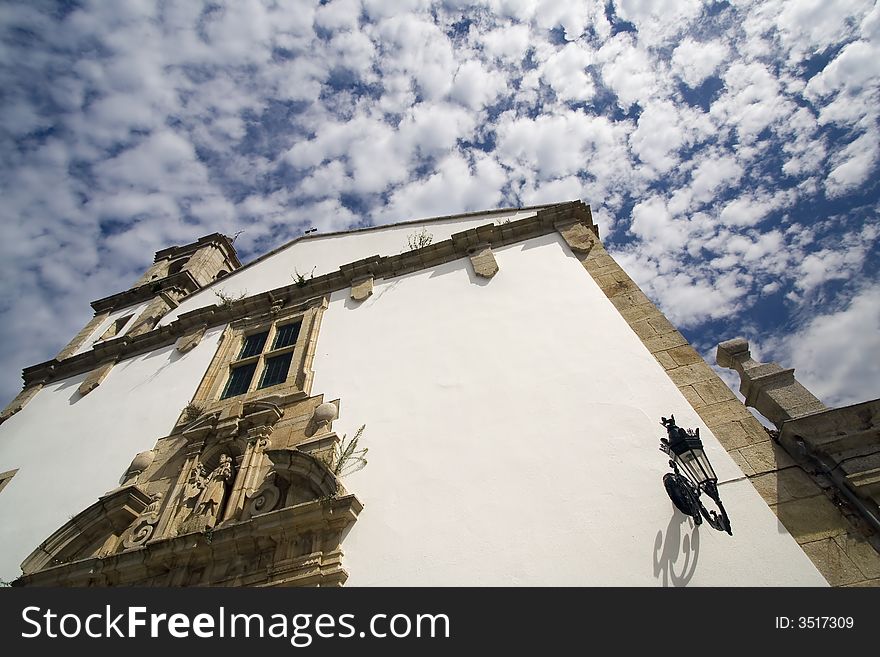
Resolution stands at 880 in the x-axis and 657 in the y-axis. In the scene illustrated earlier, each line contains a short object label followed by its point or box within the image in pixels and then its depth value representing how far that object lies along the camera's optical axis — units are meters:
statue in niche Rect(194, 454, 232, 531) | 6.15
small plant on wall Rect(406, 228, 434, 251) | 10.40
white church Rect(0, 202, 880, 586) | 4.48
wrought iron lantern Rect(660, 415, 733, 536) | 4.07
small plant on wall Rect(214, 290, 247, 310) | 10.98
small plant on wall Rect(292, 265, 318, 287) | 10.45
